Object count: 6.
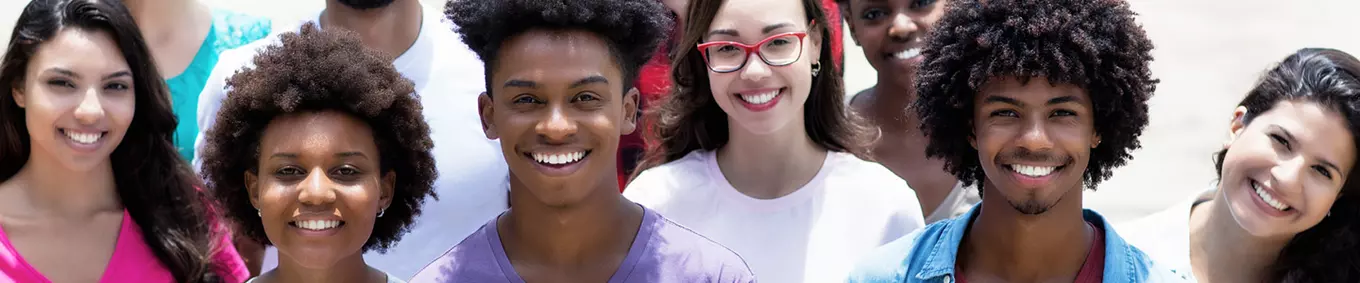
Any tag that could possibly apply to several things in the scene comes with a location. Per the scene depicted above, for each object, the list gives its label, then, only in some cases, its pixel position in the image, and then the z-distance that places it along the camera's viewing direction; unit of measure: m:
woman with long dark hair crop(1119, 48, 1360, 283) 4.45
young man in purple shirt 3.77
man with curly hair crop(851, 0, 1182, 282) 3.77
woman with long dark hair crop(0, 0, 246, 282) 4.24
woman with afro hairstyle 3.78
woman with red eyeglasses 4.41
